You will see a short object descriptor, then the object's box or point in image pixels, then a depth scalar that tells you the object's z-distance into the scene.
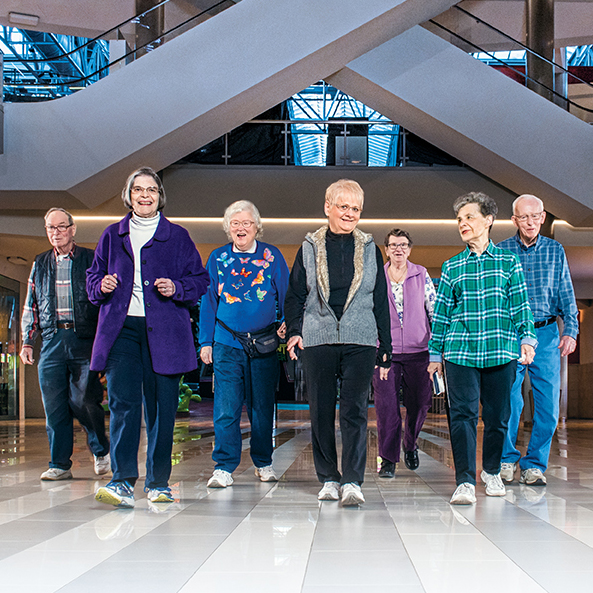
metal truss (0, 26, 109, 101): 11.30
